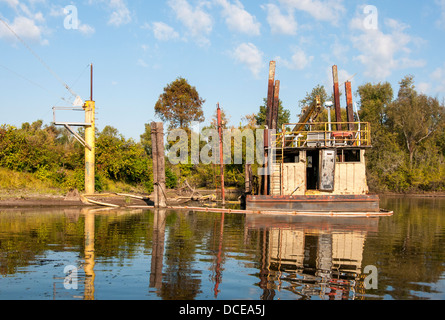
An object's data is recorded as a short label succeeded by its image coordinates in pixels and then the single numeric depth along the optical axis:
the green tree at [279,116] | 56.06
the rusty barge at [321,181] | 23.33
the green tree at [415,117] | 56.62
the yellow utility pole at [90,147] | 28.02
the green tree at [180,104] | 48.97
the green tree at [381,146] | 51.50
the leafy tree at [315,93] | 66.75
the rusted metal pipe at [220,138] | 28.32
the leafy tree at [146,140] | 56.97
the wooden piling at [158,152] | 24.88
